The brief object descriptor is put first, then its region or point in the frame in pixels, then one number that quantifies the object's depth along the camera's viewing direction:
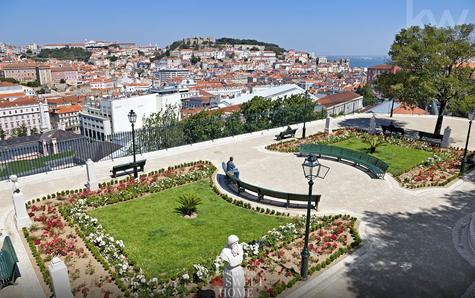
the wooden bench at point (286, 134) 22.34
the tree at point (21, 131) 90.19
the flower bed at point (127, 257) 8.45
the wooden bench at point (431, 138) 20.88
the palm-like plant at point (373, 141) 19.53
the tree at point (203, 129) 20.94
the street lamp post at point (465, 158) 15.85
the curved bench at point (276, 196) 12.37
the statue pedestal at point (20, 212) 11.23
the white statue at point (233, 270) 6.55
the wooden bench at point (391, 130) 22.34
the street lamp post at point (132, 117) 15.43
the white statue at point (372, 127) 23.78
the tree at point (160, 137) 19.73
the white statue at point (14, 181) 11.72
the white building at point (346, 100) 57.53
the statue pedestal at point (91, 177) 14.22
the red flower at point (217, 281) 8.53
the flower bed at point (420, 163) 15.35
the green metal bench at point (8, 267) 8.53
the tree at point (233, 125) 23.93
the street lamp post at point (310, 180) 8.11
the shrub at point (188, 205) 12.23
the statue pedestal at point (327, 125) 23.62
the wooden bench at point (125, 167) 15.93
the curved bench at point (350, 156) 15.92
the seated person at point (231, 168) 15.16
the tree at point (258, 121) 24.67
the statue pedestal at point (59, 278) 7.12
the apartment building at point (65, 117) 101.81
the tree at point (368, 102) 60.19
